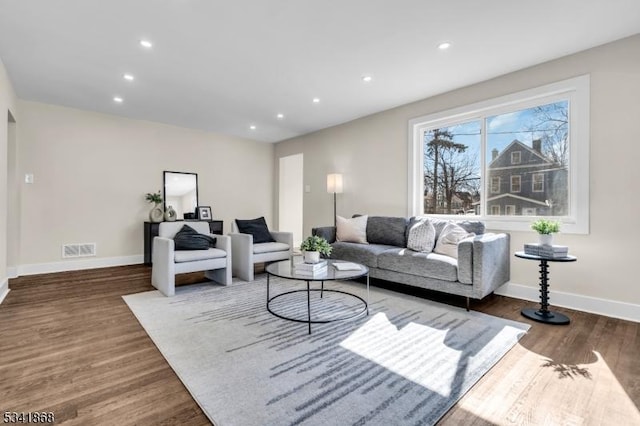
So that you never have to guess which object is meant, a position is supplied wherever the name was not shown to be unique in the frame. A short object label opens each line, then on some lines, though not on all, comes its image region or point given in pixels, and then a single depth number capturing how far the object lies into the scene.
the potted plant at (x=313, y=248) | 2.85
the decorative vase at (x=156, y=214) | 5.21
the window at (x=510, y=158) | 3.02
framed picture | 5.75
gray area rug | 1.51
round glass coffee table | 2.54
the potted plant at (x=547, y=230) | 2.72
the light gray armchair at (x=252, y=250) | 3.99
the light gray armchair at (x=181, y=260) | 3.33
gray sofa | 2.85
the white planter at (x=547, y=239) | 2.73
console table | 4.97
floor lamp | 5.15
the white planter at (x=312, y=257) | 2.85
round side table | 2.63
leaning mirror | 5.49
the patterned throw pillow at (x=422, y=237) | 3.51
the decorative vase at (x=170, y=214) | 5.30
